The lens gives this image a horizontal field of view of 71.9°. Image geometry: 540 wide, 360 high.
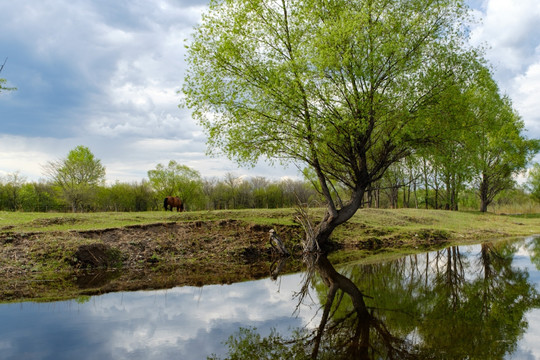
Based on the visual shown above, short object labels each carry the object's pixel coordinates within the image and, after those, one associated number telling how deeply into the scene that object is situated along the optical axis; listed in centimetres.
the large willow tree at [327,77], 1669
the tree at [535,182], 6366
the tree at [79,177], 4531
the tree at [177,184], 6056
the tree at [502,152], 4394
